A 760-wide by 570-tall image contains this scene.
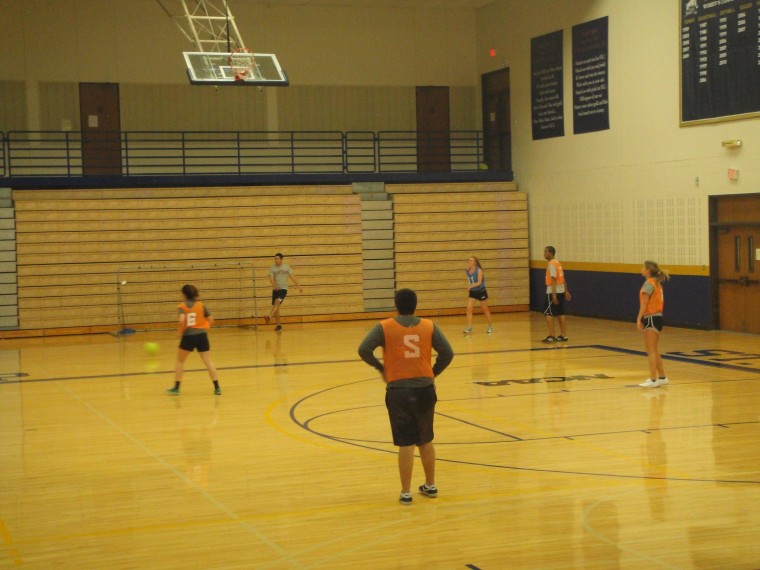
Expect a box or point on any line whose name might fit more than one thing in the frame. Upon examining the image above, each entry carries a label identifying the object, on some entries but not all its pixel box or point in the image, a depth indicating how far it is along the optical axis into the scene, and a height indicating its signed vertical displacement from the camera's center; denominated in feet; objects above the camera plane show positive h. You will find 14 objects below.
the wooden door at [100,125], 87.86 +11.73
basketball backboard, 60.39 +11.20
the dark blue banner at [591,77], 77.97 +13.35
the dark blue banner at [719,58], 63.21 +12.04
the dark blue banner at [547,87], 83.46 +13.58
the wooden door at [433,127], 95.66 +11.77
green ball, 57.19 -5.07
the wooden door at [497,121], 92.32 +11.91
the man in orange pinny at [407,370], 26.73 -3.14
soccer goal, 80.94 -2.83
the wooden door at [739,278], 65.57 -2.29
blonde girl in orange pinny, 44.16 -2.90
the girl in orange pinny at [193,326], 45.52 -3.13
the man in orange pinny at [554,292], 63.57 -2.83
